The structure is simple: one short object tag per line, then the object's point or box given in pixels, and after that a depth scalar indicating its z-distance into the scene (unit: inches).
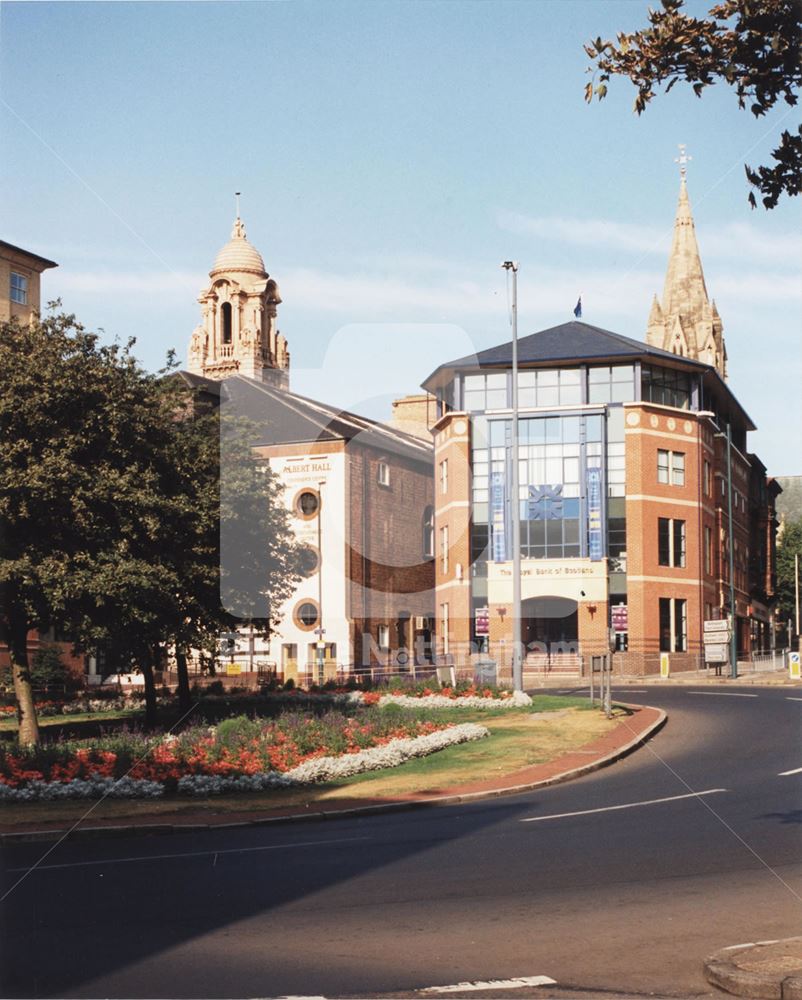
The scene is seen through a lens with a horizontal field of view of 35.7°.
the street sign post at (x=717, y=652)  2307.5
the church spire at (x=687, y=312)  4576.8
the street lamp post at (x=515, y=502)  1537.8
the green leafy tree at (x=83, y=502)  1079.0
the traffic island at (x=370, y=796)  679.1
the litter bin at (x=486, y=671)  1689.2
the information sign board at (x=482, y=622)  2699.3
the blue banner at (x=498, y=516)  2768.2
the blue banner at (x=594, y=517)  2726.4
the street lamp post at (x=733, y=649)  2333.9
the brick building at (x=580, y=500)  2714.1
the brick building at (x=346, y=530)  2859.3
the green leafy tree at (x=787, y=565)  4881.9
